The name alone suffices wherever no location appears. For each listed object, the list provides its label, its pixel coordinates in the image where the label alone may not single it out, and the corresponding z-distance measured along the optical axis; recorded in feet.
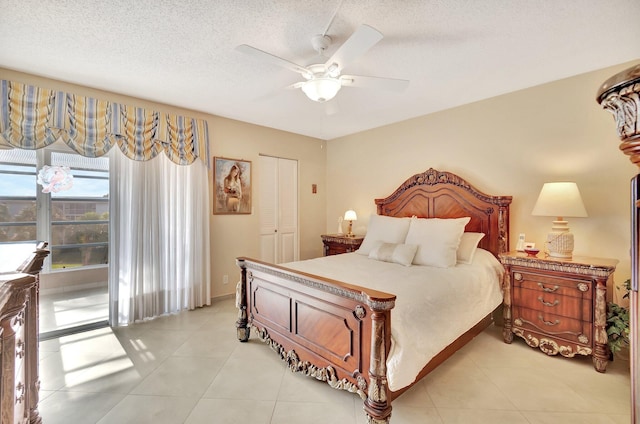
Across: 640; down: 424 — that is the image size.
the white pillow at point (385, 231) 11.05
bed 5.53
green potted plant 7.49
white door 15.07
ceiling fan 5.98
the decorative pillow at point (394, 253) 9.61
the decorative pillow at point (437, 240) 9.31
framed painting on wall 13.15
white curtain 10.50
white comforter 5.65
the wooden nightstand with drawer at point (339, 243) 14.01
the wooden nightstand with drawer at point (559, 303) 7.66
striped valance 8.48
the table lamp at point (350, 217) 15.16
